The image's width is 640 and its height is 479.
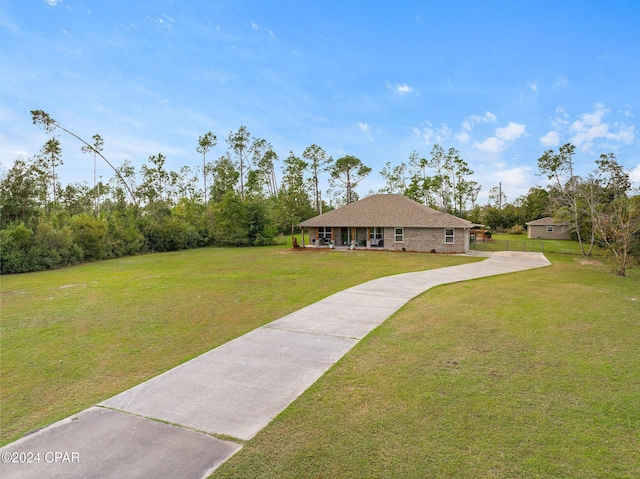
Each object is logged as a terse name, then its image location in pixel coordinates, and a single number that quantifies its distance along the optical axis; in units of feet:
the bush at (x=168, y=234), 93.25
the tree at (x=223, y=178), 143.64
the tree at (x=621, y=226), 46.58
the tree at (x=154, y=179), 143.84
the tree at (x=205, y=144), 148.66
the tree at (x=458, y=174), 155.22
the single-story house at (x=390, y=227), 81.00
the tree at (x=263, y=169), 153.17
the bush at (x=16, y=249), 55.31
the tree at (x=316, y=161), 160.66
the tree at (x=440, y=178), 154.38
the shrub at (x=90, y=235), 70.74
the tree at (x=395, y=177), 162.61
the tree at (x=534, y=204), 151.17
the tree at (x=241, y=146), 149.07
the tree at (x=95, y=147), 120.96
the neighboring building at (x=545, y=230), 134.00
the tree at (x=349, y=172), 163.22
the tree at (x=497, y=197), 219.28
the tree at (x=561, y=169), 83.71
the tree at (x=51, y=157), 105.91
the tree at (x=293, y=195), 148.87
